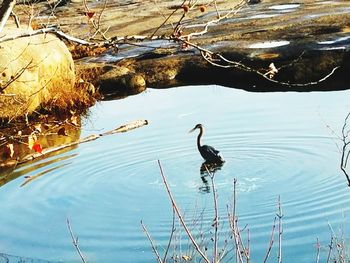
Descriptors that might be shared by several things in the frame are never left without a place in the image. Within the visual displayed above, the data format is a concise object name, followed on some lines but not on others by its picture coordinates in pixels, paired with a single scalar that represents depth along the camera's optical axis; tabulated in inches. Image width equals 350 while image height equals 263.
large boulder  779.4
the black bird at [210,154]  565.6
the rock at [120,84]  951.6
